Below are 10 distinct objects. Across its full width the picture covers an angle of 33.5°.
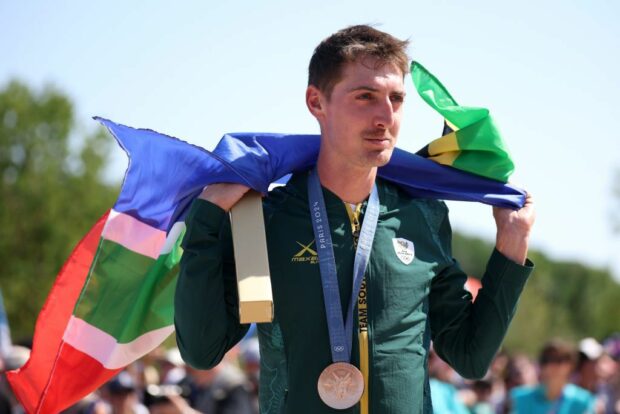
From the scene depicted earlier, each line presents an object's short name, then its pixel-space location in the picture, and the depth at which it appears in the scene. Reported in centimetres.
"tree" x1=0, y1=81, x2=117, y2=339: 4453
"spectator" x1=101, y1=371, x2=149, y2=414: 942
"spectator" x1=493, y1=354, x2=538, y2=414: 1287
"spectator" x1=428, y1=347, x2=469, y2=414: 972
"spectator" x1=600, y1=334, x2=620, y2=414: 1061
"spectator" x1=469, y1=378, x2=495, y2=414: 1281
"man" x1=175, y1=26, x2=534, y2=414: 373
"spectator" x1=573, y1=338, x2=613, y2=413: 1120
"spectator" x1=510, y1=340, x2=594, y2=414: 969
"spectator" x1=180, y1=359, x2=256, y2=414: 1026
